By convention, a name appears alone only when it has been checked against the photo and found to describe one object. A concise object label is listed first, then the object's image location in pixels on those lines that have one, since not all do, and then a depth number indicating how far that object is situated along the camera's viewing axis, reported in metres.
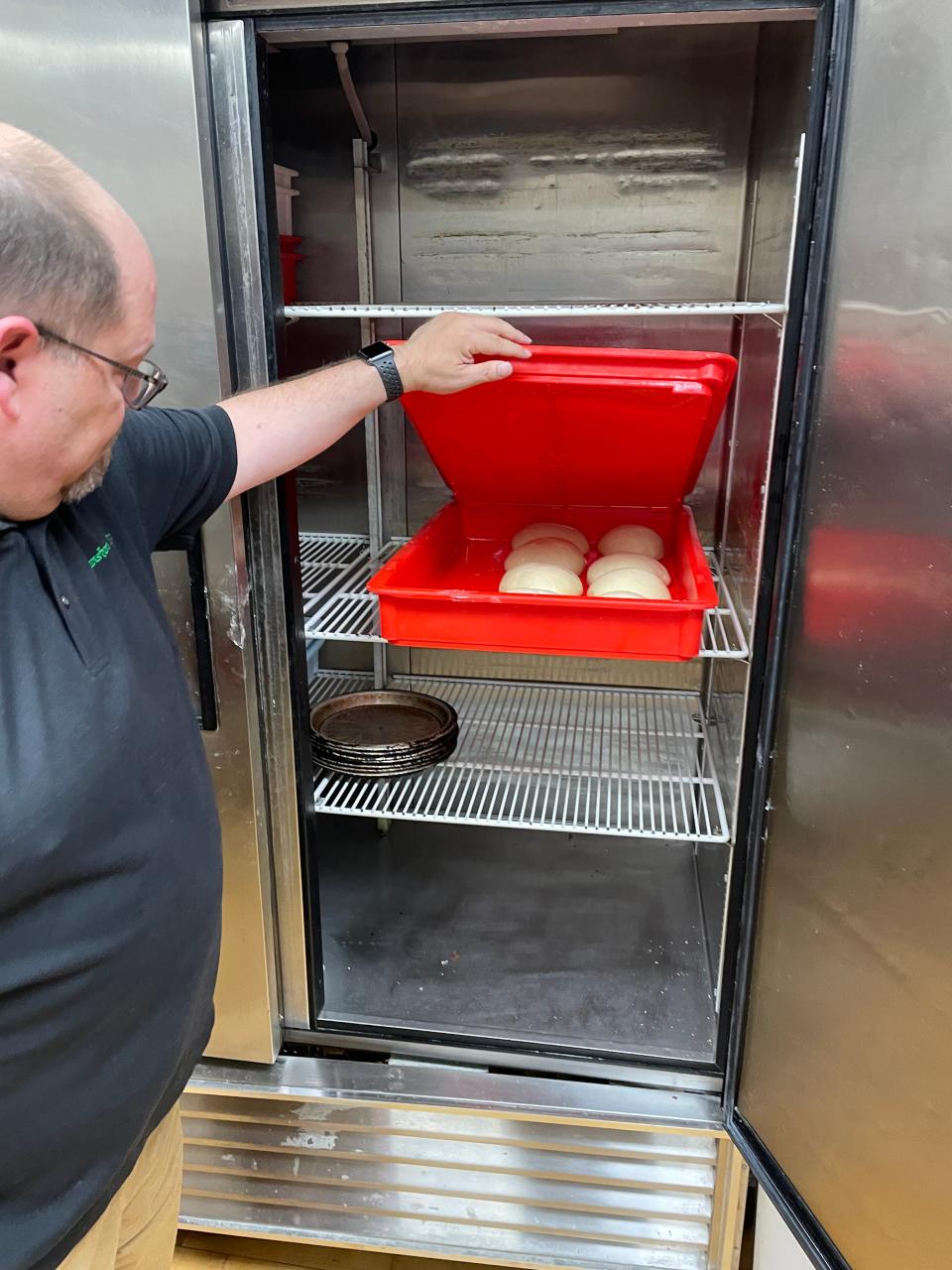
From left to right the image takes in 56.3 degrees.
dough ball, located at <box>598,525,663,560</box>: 1.50
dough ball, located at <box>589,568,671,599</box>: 1.31
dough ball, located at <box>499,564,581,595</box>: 1.34
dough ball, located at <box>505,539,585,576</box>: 1.44
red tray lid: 1.21
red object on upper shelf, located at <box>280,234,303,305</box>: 1.67
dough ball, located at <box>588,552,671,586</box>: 1.40
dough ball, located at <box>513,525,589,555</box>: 1.53
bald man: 0.77
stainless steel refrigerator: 0.95
